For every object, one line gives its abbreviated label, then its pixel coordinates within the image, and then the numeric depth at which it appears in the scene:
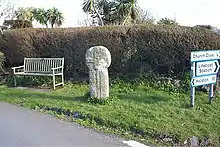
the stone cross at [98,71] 7.83
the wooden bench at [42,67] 11.14
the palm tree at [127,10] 16.44
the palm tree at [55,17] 27.76
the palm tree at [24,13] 22.83
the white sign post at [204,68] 7.34
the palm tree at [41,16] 28.14
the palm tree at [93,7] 17.50
